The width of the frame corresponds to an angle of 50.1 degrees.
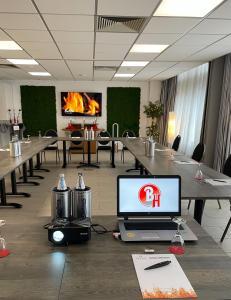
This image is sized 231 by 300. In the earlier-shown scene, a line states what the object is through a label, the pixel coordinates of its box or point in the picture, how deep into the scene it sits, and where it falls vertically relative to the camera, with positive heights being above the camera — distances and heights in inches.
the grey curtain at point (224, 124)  188.2 -9.2
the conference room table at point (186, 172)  88.7 -29.1
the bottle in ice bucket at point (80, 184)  60.1 -17.9
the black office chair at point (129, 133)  352.0 -31.3
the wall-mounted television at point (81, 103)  345.1 +9.1
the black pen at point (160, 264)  45.3 -28.1
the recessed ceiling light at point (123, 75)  286.0 +40.7
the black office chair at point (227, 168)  127.4 -28.6
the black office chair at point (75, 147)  312.6 -48.0
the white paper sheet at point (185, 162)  141.9 -29.0
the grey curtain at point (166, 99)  313.8 +16.1
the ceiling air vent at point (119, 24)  106.2 +39.1
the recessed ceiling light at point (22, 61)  200.1 +39.2
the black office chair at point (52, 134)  321.4 -32.6
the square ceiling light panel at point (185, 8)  88.8 +38.9
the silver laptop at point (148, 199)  61.9 -22.0
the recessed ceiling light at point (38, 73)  276.4 +40.0
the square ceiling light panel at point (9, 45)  145.3 +38.5
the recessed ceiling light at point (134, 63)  205.3 +40.2
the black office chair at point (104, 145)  303.3 -45.9
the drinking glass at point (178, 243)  50.9 -28.1
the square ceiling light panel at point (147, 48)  151.6 +39.4
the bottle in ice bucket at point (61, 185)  59.3 -18.0
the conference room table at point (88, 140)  252.7 -33.1
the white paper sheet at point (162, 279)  38.9 -28.3
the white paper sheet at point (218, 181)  101.3 -28.6
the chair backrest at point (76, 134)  283.4 -27.4
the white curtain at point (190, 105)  242.8 +7.7
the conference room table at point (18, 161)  128.3 -29.8
